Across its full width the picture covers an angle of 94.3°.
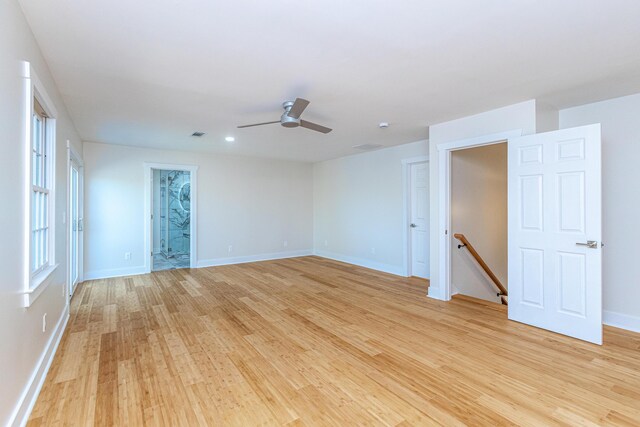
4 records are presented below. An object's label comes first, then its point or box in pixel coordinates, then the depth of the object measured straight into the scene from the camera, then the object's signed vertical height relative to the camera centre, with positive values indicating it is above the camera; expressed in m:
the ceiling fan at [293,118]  2.98 +1.03
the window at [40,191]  2.40 +0.19
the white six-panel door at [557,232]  2.82 -0.18
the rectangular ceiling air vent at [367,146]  5.63 +1.32
